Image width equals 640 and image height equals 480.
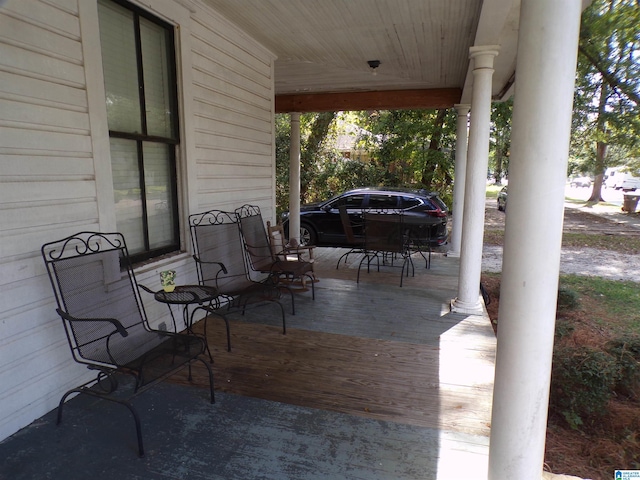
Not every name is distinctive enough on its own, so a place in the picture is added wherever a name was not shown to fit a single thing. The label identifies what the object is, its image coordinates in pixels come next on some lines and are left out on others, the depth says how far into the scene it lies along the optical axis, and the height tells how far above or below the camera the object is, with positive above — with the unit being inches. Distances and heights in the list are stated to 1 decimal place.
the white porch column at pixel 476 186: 155.9 -4.4
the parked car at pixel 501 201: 652.1 -40.4
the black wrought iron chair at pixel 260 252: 169.9 -33.8
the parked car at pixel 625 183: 974.4 -20.8
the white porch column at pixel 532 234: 57.6 -8.6
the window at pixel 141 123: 114.7 +14.9
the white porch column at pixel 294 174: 300.0 -0.5
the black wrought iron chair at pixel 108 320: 86.1 -32.8
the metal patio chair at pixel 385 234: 213.8 -30.7
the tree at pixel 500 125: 410.3 +51.8
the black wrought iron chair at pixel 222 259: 143.5 -30.3
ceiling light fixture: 206.8 +54.1
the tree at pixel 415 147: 455.2 +31.5
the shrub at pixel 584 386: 113.2 -57.3
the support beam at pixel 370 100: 272.7 +48.6
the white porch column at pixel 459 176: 283.4 -1.1
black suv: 304.2 -29.2
